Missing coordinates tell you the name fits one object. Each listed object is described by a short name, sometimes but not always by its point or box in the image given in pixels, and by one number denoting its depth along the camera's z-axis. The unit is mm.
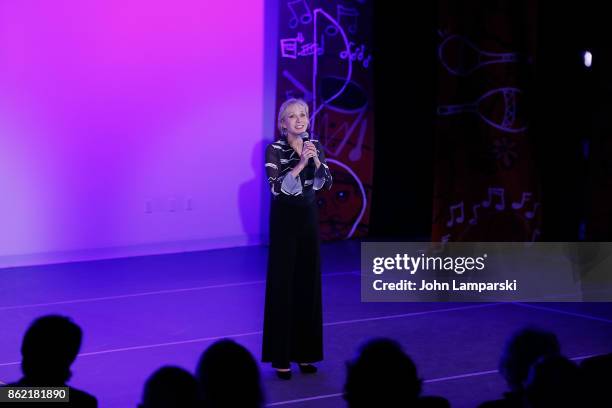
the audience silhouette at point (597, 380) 5504
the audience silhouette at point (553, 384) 5387
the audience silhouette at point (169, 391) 5477
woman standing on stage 9687
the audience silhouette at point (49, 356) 5965
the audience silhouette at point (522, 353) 6282
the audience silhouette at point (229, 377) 5492
